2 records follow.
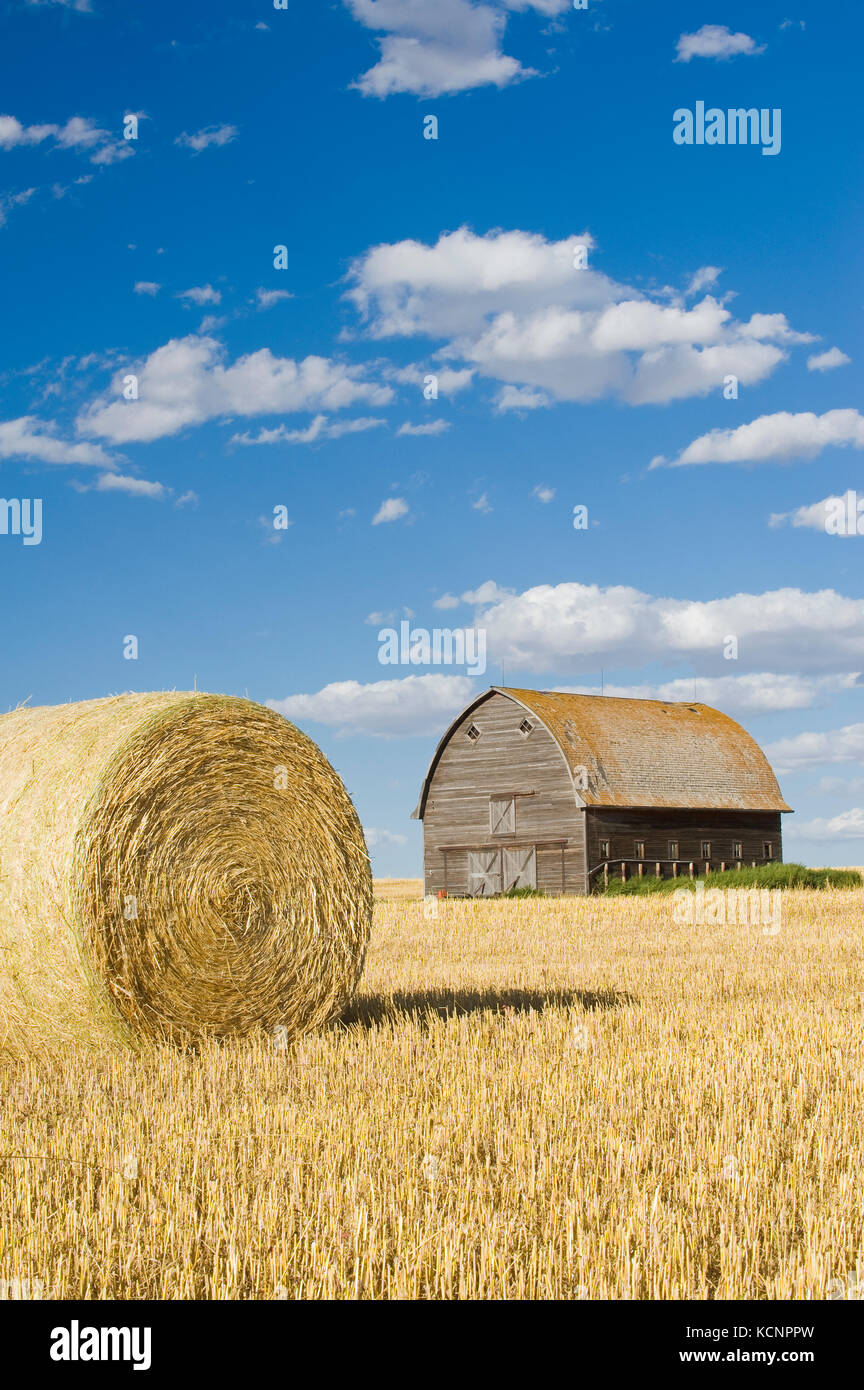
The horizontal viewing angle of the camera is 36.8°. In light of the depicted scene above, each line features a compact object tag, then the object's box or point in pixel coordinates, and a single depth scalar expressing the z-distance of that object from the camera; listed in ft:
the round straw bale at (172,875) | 29.37
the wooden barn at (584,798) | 118.21
